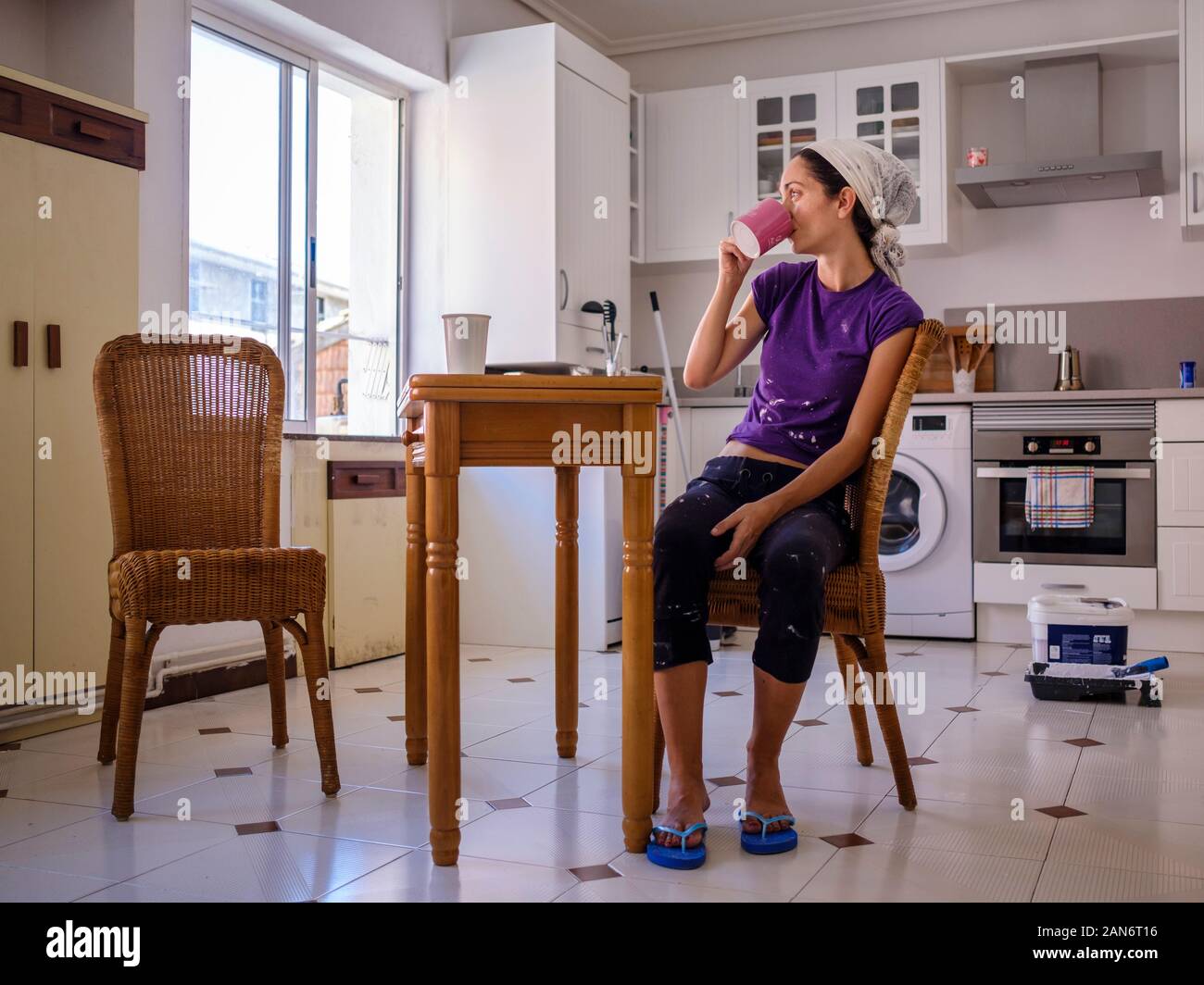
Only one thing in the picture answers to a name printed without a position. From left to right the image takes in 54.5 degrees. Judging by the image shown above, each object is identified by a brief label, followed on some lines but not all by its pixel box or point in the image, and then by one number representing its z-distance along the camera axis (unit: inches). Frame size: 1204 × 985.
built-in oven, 164.6
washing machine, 175.2
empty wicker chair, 87.1
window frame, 154.2
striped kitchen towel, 165.9
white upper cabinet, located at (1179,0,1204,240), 169.8
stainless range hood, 177.8
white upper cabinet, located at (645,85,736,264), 202.2
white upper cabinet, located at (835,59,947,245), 187.6
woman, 77.5
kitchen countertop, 162.4
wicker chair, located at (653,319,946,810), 82.6
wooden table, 73.0
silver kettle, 185.6
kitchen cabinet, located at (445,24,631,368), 169.8
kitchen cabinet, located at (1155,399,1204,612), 162.1
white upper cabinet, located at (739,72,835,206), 195.9
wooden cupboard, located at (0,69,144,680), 107.7
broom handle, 175.9
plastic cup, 88.0
